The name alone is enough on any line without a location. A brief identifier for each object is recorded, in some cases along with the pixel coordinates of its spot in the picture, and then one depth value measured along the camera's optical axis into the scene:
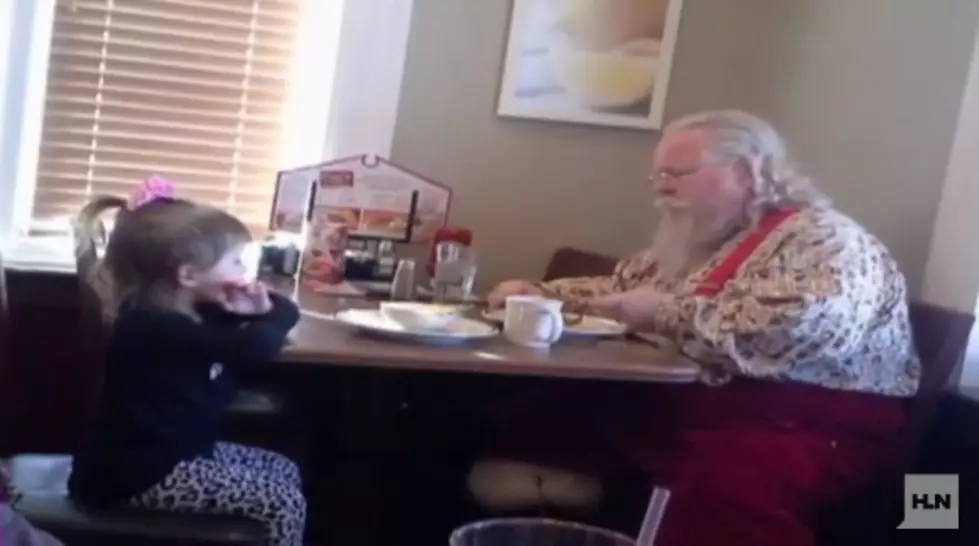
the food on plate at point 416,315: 2.35
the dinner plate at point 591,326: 2.53
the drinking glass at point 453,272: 2.82
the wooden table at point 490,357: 2.14
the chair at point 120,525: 1.99
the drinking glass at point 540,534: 1.99
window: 2.89
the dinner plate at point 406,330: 2.28
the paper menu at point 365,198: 2.87
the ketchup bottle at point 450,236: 2.92
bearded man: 2.49
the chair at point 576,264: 3.11
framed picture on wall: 3.10
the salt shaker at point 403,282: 2.76
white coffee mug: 2.39
